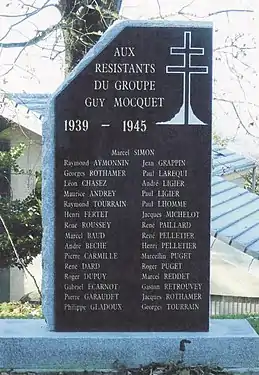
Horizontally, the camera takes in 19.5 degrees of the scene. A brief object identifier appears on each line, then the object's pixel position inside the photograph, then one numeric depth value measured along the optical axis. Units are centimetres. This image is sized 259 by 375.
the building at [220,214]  1194
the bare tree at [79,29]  1007
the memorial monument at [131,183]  504
